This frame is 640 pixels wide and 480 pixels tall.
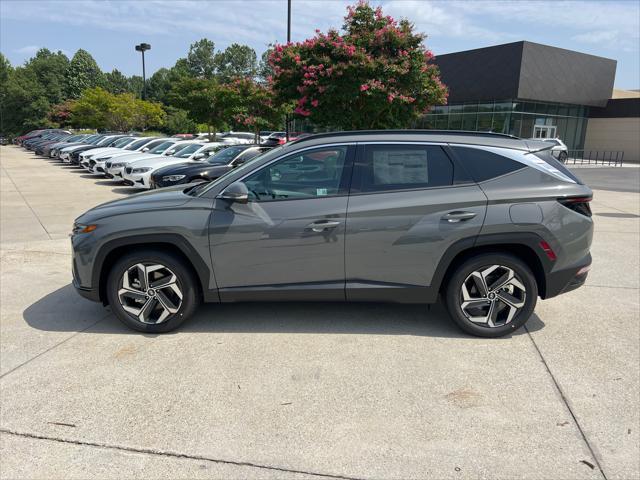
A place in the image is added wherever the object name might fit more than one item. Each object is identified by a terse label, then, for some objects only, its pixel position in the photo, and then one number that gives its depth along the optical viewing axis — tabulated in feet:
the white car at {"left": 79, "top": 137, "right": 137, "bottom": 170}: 60.08
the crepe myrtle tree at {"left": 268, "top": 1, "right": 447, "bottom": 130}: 42.24
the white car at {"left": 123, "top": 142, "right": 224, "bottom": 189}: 42.73
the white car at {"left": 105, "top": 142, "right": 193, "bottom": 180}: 48.29
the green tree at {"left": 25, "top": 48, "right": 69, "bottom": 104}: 214.75
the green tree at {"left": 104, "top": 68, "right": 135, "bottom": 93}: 334.46
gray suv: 12.39
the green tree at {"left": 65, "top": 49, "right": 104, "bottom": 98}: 234.79
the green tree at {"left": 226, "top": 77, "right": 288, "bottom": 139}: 80.74
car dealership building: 105.70
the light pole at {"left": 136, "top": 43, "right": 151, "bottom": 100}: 159.53
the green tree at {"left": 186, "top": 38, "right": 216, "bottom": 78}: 362.53
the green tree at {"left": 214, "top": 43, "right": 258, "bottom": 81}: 351.05
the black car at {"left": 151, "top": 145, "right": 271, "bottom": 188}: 35.14
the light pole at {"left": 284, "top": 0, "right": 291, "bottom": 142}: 59.57
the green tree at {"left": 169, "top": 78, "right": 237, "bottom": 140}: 87.13
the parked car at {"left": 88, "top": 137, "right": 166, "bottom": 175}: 54.90
